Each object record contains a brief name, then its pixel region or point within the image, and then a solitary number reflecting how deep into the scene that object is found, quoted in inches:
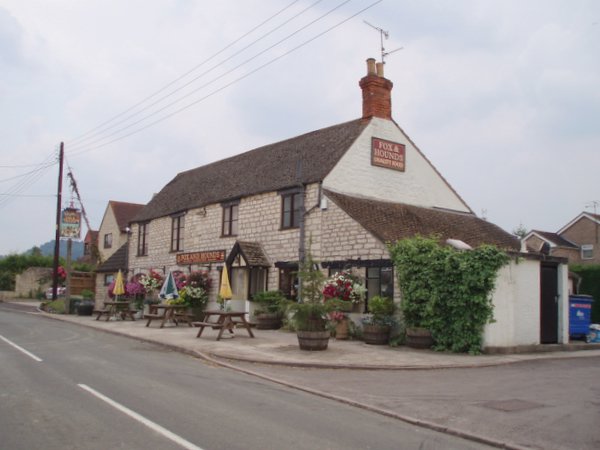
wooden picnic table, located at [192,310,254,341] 661.3
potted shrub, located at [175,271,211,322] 979.0
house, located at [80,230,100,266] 1945.9
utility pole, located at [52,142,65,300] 1298.0
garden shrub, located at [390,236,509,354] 567.2
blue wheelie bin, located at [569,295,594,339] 698.8
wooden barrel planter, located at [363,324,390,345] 631.8
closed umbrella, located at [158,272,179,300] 872.3
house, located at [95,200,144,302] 1901.2
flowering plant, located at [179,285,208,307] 975.6
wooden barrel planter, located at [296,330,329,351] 564.1
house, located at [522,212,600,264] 1785.2
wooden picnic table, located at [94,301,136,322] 977.0
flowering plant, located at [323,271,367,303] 697.6
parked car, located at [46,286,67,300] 1675.7
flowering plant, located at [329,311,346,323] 674.8
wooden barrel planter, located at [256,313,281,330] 815.7
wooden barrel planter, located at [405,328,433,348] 600.1
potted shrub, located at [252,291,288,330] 816.3
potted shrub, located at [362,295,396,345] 633.0
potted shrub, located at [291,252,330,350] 564.4
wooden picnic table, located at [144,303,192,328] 852.5
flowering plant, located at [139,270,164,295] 1059.3
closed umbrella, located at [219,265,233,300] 769.6
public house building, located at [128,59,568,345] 762.2
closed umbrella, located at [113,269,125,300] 1013.2
